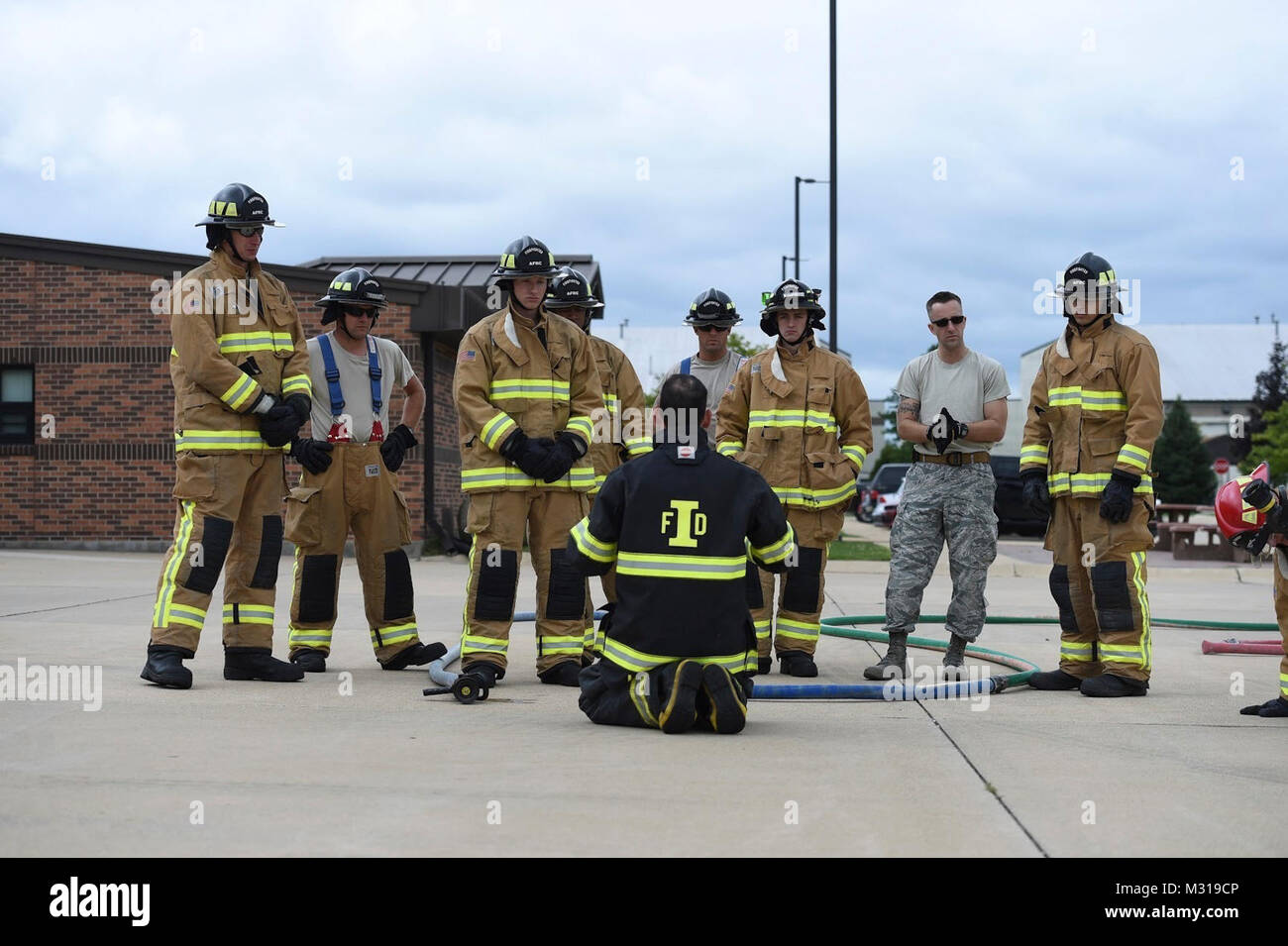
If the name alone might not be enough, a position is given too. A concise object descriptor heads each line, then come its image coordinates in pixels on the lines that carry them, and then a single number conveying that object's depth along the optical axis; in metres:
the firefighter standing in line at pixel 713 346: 8.42
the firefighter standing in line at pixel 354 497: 7.66
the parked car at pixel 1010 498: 28.39
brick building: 20.66
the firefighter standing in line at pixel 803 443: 7.78
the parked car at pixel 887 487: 33.69
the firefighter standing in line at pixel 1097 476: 6.92
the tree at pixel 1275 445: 51.51
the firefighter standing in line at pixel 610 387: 8.33
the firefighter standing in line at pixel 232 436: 6.87
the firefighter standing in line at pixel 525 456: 6.93
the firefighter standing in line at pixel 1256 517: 5.94
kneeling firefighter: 5.75
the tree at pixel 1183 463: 57.88
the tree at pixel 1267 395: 58.91
